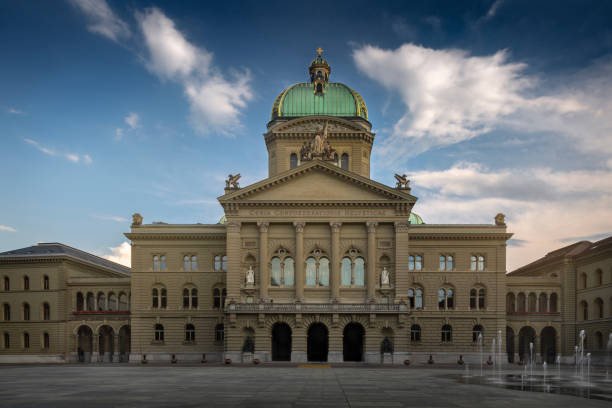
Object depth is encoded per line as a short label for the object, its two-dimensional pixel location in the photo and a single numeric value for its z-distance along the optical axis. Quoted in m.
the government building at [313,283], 72.19
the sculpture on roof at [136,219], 80.56
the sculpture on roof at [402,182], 73.75
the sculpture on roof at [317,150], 75.17
